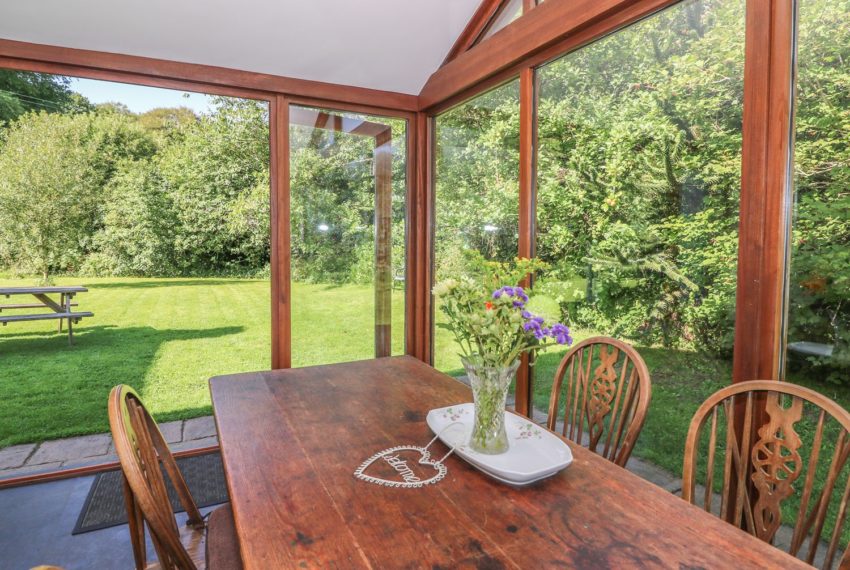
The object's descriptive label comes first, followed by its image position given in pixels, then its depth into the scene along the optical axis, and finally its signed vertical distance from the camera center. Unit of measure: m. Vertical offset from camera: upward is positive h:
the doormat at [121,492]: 2.30 -1.17
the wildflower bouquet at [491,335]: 1.19 -0.17
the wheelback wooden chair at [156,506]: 0.96 -0.54
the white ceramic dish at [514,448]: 1.16 -0.47
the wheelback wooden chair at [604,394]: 1.49 -0.42
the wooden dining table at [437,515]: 0.88 -0.51
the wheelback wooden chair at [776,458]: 1.06 -0.47
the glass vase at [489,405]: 1.24 -0.36
